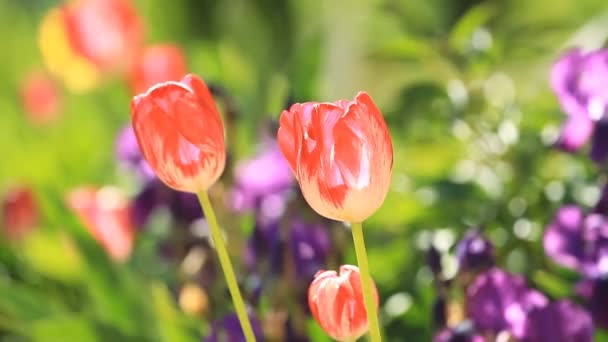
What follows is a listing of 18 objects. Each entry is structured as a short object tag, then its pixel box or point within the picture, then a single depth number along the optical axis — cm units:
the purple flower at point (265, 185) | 172
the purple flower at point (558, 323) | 145
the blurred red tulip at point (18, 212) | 227
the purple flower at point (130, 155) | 189
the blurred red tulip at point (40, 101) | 317
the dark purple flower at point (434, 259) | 151
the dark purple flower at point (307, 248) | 161
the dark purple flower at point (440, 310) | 150
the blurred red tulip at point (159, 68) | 235
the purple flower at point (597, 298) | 150
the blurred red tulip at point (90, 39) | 250
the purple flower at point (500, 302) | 147
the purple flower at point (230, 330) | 151
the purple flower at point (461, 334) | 147
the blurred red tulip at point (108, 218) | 191
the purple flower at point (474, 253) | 148
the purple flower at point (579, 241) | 150
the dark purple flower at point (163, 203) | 177
